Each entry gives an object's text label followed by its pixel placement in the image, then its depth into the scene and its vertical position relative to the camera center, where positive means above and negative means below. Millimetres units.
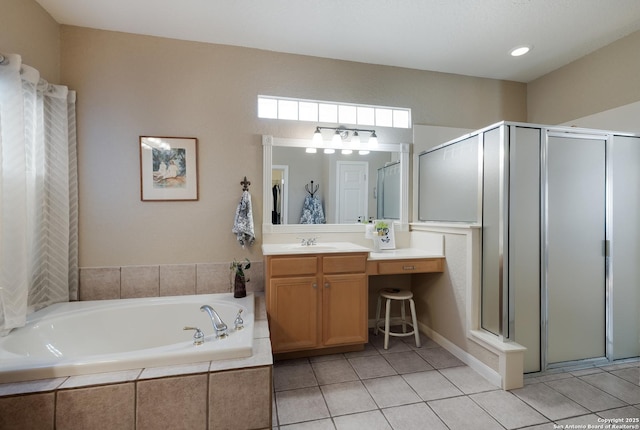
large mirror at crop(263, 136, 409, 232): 2717 +304
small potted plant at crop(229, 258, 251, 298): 2393 -574
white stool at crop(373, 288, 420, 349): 2484 -792
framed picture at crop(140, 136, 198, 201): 2473 +408
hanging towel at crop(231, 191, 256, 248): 2525 -59
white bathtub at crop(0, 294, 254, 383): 1340 -731
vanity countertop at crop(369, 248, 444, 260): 2484 -370
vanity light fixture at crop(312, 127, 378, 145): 2766 +796
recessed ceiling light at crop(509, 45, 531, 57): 2582 +1524
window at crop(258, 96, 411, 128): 2766 +1050
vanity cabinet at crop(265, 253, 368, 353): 2215 -696
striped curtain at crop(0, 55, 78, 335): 1723 +146
